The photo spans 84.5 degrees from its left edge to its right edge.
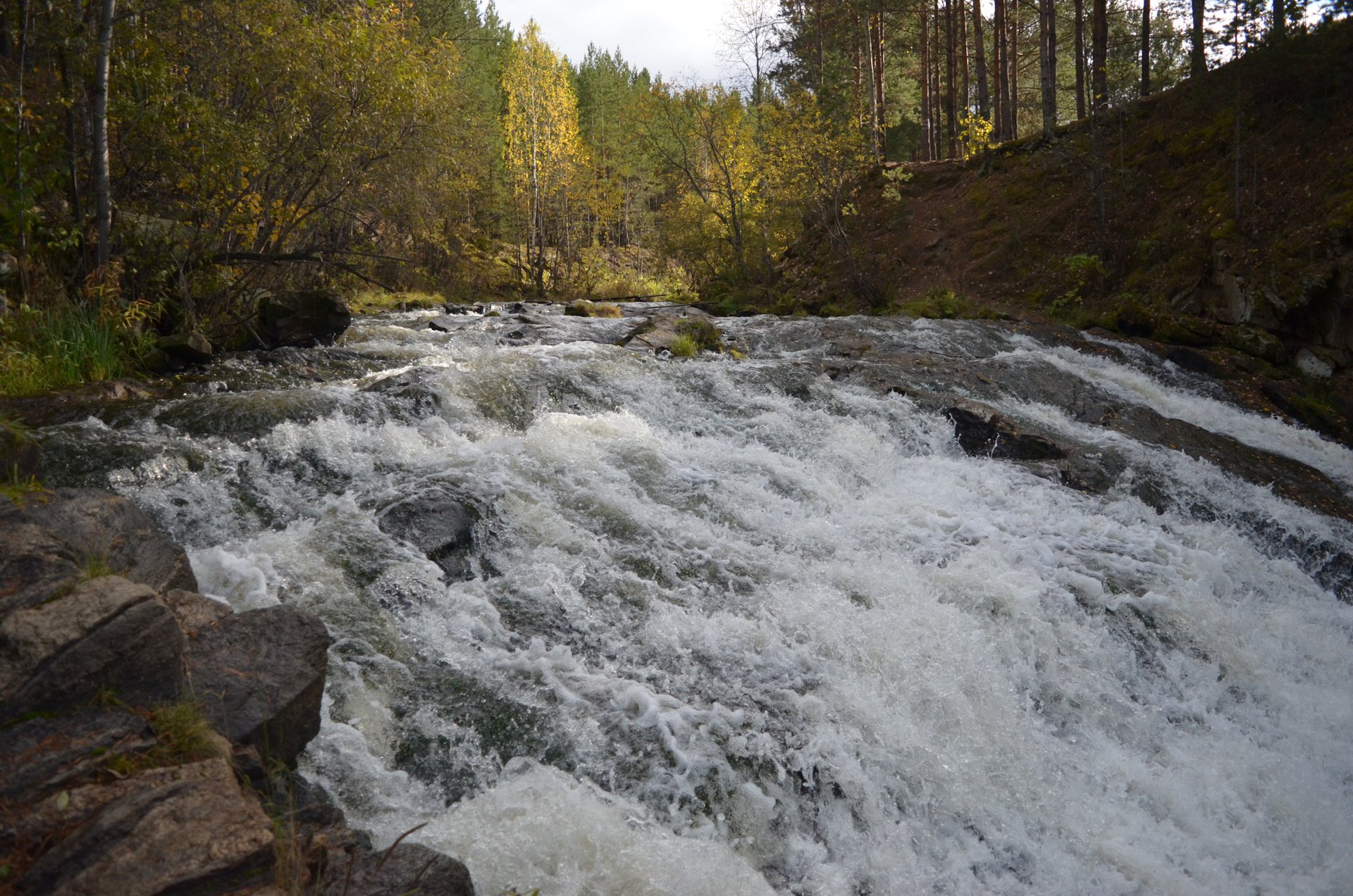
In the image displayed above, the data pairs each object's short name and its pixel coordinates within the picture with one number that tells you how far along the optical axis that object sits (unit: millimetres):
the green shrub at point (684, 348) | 12125
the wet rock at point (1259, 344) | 12133
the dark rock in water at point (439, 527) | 5316
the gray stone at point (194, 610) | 3525
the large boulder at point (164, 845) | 2119
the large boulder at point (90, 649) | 2641
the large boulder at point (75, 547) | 3061
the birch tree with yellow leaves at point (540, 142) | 29656
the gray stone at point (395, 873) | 2576
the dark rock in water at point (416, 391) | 7902
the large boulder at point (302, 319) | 10867
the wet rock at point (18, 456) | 4320
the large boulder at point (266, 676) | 3092
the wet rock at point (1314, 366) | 11562
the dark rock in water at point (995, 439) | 8562
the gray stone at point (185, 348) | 9094
